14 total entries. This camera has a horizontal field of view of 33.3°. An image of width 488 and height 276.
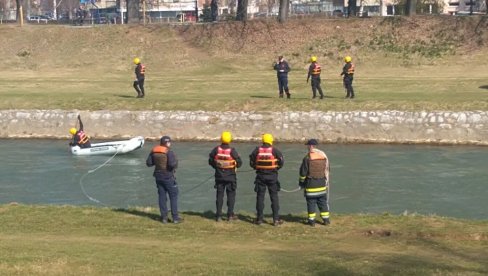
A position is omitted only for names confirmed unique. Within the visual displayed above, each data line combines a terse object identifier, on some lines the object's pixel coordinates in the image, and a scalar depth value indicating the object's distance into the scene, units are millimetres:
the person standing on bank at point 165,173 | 17234
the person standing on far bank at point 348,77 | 34812
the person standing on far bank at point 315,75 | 35375
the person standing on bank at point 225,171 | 17078
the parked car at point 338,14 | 66250
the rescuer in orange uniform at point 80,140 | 31484
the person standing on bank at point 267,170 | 16812
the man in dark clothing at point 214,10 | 64875
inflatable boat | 31172
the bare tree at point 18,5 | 68238
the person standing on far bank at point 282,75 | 35844
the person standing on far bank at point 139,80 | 37594
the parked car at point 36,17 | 100988
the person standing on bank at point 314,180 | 16750
